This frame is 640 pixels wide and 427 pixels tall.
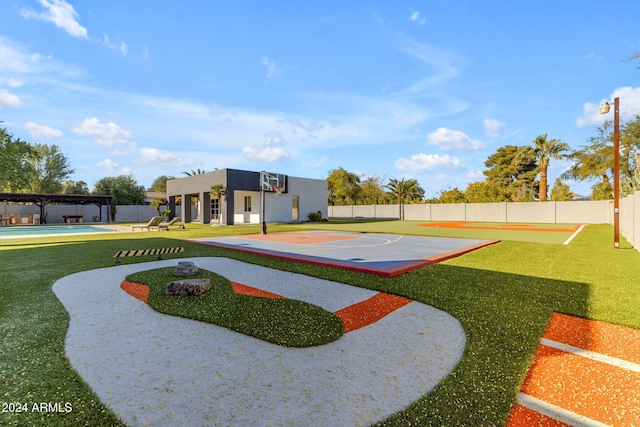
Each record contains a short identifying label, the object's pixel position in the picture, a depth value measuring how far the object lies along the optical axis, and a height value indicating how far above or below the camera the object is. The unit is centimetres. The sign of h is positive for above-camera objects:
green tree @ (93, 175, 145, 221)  4056 +284
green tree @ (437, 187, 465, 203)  4178 +189
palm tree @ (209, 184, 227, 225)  2492 +156
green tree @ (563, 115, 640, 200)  2552 +508
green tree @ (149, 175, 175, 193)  7145 +634
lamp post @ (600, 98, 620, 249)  1057 +203
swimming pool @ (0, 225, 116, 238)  1911 -157
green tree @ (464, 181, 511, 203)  3409 +154
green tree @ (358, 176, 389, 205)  5216 +332
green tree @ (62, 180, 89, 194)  4505 +384
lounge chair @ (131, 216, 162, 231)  1998 -97
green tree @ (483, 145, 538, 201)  4197 +585
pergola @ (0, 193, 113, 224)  2677 +118
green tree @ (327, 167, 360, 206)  4941 +382
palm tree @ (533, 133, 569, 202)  3225 +633
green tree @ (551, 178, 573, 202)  3759 +247
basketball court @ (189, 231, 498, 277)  754 -146
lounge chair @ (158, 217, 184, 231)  2074 -122
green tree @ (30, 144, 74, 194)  4572 +648
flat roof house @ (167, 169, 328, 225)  2564 +125
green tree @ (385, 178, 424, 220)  3888 +273
